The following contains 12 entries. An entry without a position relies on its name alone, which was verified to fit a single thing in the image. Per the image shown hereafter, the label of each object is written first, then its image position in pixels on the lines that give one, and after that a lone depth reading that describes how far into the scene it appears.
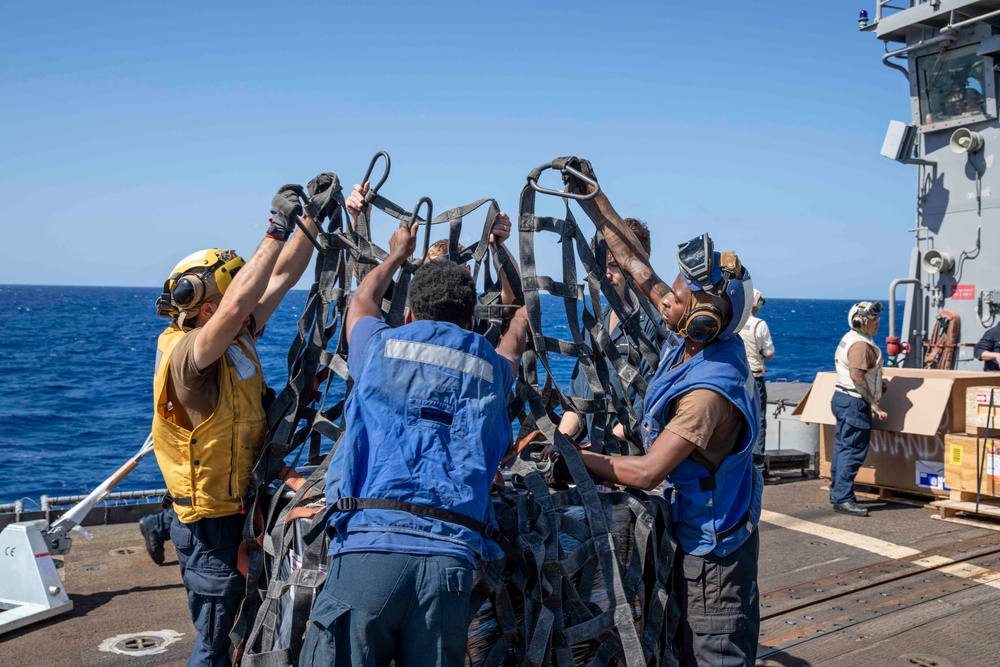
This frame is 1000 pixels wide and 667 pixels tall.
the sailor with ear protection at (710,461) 3.36
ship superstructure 11.12
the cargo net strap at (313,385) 3.30
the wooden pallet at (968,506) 7.63
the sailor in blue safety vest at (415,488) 2.70
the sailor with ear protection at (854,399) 8.14
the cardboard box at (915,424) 8.30
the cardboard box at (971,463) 7.66
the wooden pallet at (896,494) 8.68
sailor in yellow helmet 3.59
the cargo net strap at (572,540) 3.25
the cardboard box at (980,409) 7.58
